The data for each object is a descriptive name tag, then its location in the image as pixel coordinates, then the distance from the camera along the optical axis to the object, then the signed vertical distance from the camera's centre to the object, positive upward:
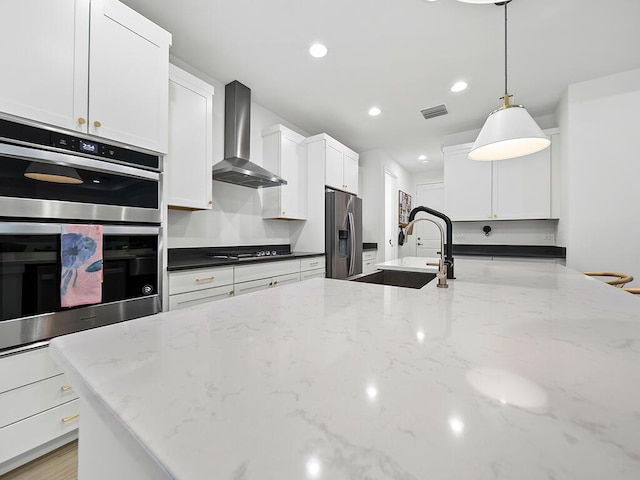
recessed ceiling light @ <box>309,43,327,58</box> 2.24 +1.62
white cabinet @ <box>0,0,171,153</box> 1.26 +0.93
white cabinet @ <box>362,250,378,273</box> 4.33 -0.29
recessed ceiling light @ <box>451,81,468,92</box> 2.76 +1.63
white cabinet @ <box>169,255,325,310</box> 1.87 -0.31
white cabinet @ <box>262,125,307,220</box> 3.20 +0.89
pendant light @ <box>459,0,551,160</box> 1.59 +0.70
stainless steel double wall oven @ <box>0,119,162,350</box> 1.26 +0.10
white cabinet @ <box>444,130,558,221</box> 3.43 +0.78
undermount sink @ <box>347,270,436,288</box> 2.00 -0.27
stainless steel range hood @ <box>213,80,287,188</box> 2.66 +1.10
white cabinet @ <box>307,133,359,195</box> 3.46 +1.12
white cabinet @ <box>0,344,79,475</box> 1.24 -0.82
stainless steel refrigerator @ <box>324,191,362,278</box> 3.44 +0.12
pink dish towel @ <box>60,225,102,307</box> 1.38 -0.12
